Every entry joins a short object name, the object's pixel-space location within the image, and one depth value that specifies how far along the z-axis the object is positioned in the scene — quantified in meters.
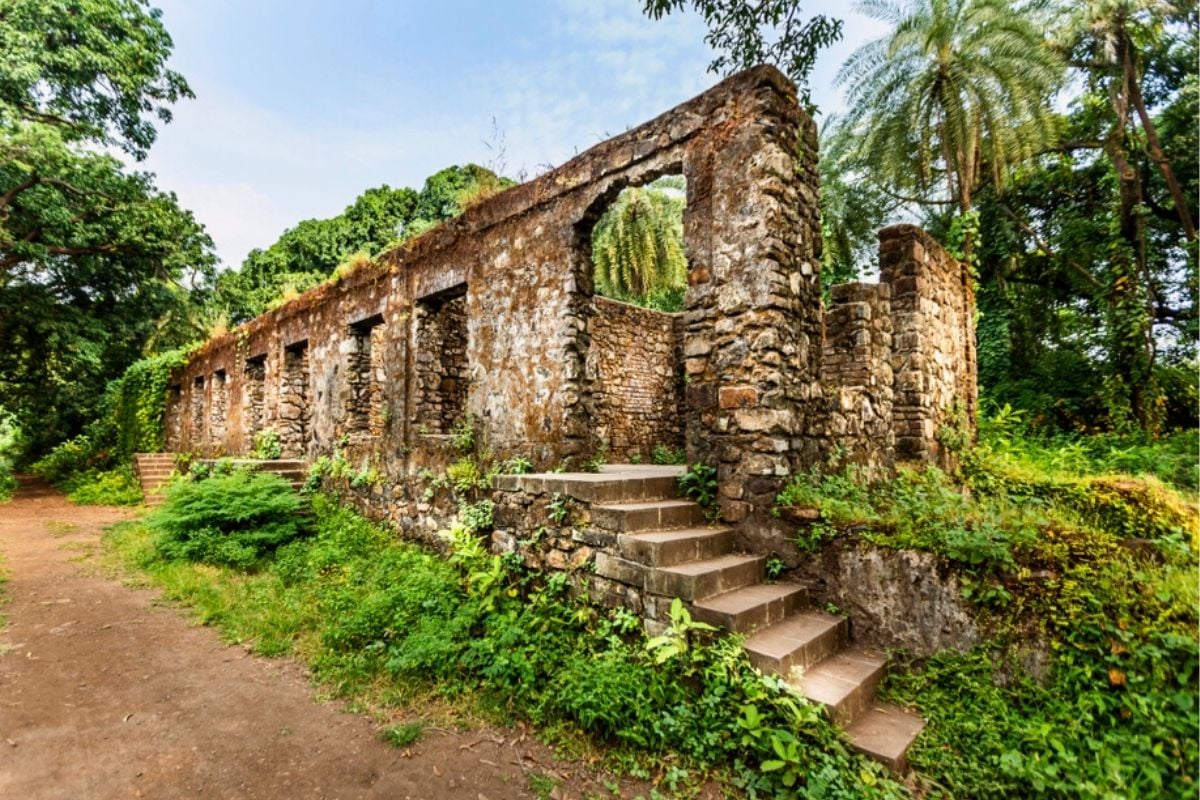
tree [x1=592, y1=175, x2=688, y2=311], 14.74
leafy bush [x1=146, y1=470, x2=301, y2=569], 7.25
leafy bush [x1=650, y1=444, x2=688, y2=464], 9.04
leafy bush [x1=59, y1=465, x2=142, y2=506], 13.30
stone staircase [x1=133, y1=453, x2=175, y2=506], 12.59
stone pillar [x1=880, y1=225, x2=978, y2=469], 6.44
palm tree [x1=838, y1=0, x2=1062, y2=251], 10.26
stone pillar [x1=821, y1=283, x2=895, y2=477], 5.51
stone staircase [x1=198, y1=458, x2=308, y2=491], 9.29
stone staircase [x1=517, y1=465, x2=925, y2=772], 3.24
